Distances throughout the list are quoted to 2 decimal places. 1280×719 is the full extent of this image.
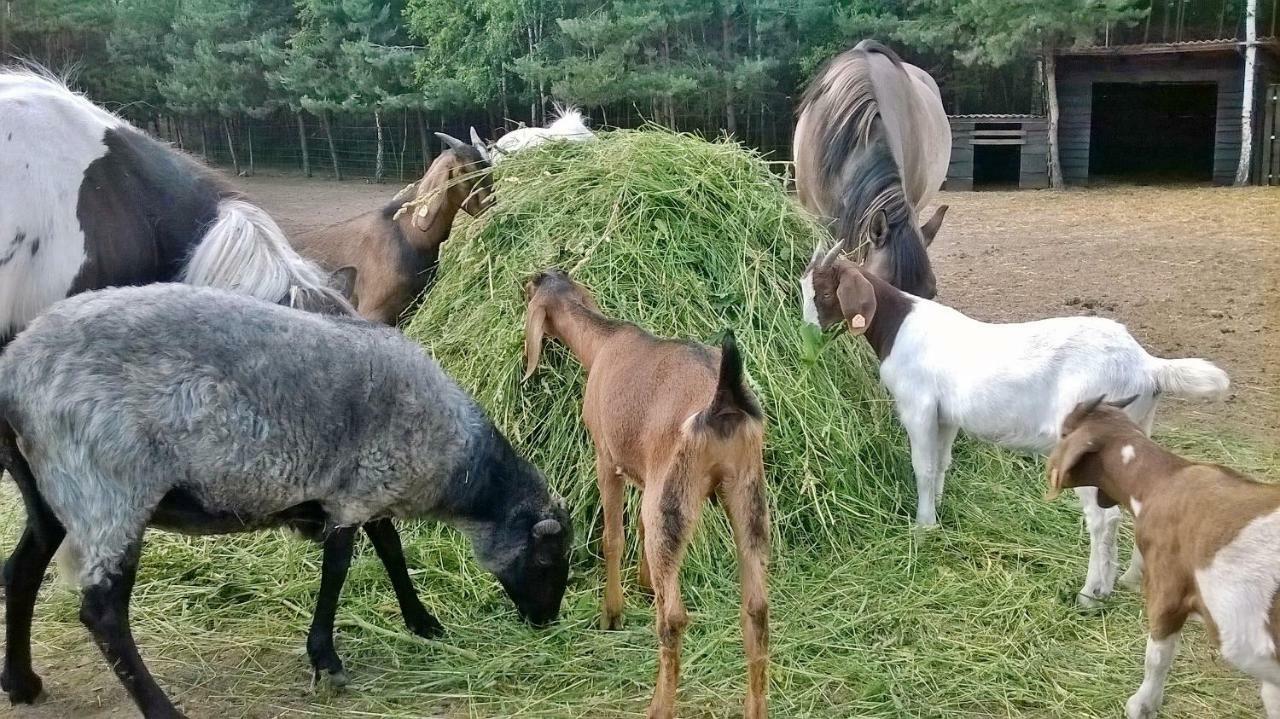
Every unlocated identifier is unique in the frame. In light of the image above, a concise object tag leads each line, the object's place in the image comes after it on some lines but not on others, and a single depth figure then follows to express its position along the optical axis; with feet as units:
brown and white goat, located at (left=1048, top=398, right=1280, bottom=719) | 9.27
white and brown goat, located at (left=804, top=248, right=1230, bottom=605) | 13.38
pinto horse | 13.50
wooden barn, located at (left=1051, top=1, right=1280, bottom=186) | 55.57
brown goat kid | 10.09
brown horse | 19.39
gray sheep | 10.46
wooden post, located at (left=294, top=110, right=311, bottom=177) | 58.95
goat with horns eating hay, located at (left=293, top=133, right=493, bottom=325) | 20.34
